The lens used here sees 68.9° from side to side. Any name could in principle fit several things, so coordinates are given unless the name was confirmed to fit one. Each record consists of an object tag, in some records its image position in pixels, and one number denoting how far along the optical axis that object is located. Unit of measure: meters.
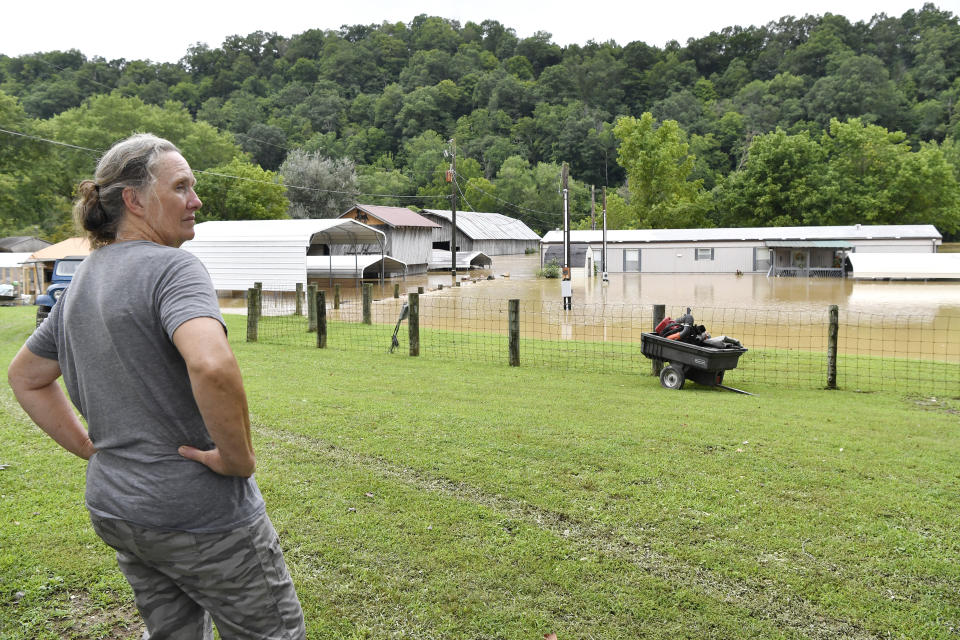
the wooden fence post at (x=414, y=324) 12.94
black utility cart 9.79
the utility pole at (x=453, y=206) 42.28
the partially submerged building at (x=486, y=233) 60.62
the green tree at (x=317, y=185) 64.19
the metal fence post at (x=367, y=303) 19.08
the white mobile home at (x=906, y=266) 38.31
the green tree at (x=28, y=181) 43.38
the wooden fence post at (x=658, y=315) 11.11
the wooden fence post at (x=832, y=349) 10.48
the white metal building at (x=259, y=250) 31.20
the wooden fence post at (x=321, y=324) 13.97
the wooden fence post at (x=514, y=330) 11.93
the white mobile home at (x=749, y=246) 46.62
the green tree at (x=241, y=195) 50.88
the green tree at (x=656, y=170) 65.88
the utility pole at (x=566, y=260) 25.23
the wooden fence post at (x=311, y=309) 15.84
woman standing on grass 1.94
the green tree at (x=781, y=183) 59.19
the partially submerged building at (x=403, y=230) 45.22
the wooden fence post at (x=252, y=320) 14.88
